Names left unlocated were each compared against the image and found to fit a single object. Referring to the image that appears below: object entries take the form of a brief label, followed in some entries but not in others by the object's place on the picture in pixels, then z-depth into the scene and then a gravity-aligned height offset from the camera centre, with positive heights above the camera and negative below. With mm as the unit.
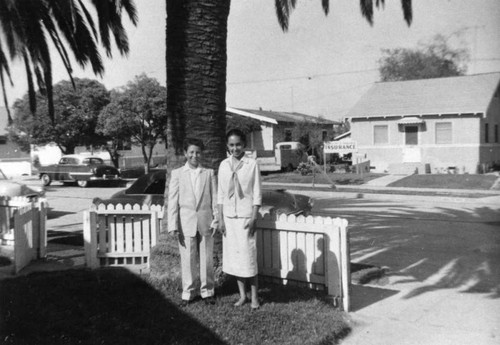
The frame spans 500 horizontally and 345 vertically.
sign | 24219 +262
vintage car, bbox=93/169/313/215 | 9275 -779
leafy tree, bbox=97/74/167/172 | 30344 +2588
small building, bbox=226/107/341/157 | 36938 +1801
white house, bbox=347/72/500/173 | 26734 +1341
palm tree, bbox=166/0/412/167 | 6074 +983
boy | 5426 -644
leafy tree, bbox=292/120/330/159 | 37147 +1374
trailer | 30922 -259
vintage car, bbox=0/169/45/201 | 13617 -816
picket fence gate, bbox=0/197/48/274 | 7410 -1114
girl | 5262 -558
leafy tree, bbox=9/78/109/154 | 34500 +2742
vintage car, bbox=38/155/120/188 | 27922 -730
